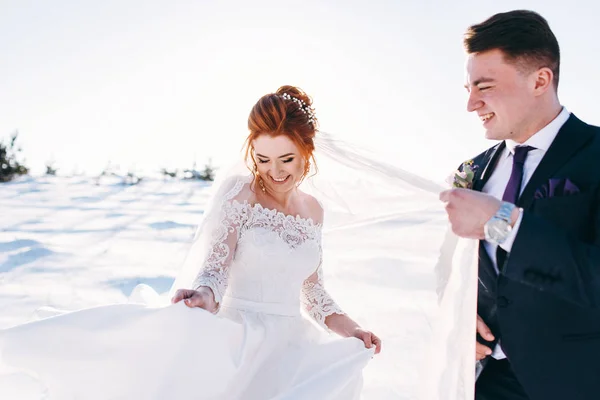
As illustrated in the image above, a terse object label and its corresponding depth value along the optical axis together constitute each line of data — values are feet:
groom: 5.36
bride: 6.58
